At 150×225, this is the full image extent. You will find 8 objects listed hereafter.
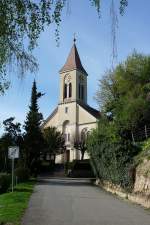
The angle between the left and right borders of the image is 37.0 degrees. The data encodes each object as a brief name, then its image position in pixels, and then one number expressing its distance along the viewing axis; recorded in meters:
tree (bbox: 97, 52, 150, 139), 19.66
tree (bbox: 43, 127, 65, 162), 40.79
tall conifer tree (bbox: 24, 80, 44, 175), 27.25
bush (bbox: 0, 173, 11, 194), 13.27
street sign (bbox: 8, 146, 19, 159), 13.17
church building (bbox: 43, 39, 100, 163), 44.49
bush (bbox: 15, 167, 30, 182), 19.16
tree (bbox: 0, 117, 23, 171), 26.33
